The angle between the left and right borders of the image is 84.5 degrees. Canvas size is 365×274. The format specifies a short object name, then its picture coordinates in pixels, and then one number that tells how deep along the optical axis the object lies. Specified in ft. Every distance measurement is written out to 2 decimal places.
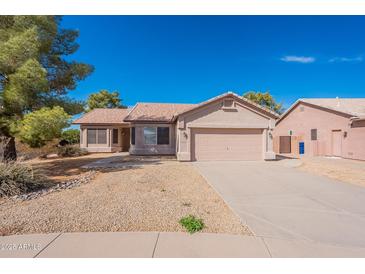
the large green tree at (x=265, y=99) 117.60
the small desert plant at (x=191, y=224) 12.71
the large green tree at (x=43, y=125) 23.59
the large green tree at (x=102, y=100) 114.62
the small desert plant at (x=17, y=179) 18.98
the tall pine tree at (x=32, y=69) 24.79
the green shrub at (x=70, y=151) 55.47
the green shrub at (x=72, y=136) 73.59
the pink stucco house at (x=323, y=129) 49.24
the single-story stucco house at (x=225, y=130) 43.52
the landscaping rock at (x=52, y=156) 53.21
